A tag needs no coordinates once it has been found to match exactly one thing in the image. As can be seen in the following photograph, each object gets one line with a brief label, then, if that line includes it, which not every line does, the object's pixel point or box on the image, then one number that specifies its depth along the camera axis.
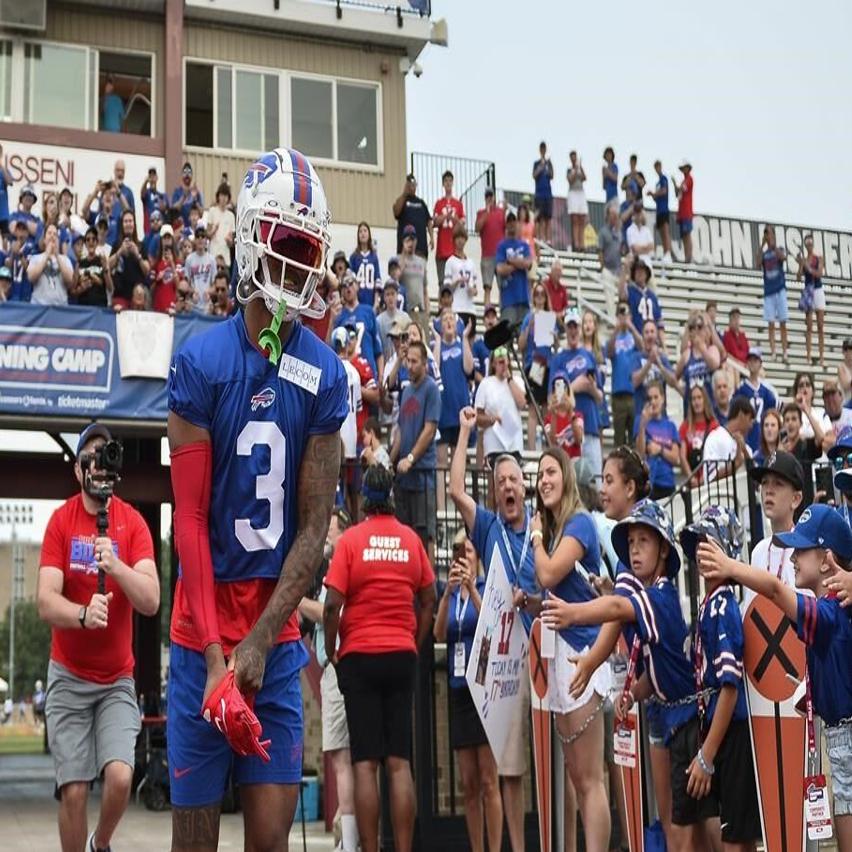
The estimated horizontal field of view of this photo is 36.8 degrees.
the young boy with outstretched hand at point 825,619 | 5.31
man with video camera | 6.22
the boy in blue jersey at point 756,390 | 13.75
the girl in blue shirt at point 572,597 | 6.93
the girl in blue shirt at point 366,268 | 16.27
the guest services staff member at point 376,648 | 7.67
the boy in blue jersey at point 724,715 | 5.86
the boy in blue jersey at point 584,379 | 13.36
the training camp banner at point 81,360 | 12.80
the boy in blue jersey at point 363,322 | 13.90
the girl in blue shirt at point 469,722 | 8.08
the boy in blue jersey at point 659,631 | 6.09
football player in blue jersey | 3.71
